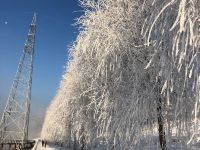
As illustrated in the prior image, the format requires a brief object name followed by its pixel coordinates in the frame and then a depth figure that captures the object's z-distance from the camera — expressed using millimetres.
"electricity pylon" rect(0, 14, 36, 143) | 21836
